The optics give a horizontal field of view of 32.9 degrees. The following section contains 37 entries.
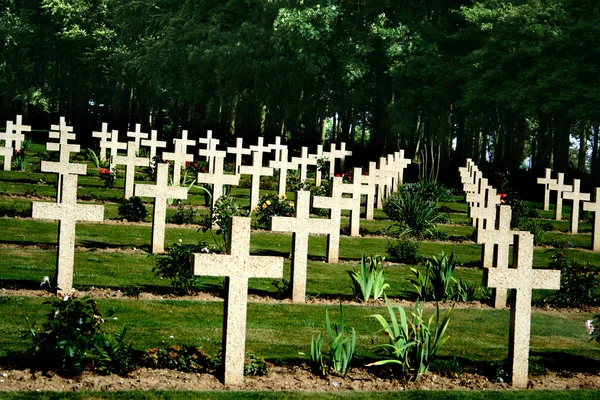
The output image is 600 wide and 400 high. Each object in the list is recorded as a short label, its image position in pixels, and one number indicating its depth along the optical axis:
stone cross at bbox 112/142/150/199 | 21.19
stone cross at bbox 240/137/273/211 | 20.42
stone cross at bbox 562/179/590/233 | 23.06
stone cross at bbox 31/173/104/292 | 11.54
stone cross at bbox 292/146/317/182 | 26.08
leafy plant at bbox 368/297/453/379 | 8.79
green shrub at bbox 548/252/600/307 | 13.86
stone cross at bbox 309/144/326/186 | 28.02
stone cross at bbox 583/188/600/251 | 20.47
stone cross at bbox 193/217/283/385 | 8.39
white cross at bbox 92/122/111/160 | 30.52
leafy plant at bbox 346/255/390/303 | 12.90
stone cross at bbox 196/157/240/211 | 17.84
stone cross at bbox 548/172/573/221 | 25.73
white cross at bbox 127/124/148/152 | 30.61
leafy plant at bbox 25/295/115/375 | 8.19
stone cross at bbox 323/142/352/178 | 29.84
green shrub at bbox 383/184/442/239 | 20.00
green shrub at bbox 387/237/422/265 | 16.86
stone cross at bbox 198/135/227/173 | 24.43
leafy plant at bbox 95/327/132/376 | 8.35
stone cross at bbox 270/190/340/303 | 12.48
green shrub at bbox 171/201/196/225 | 19.59
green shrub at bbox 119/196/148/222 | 19.55
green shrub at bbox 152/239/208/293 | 12.66
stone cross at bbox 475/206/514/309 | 11.53
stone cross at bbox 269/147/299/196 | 23.64
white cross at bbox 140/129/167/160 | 29.72
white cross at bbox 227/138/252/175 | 26.72
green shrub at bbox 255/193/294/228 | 19.20
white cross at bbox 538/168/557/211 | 27.20
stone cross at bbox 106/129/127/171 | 27.56
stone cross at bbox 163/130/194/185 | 23.08
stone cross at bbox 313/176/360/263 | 14.64
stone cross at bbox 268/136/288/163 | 24.44
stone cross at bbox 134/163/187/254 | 15.34
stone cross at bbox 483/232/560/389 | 9.10
